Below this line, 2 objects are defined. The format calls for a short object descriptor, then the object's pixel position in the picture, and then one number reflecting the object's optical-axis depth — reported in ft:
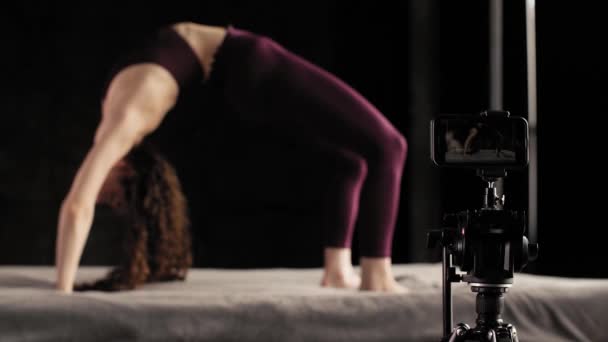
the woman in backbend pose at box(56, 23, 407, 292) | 11.01
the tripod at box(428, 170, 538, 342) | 7.87
